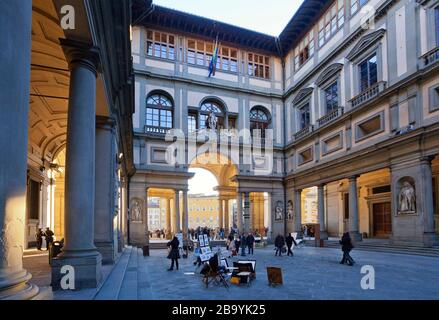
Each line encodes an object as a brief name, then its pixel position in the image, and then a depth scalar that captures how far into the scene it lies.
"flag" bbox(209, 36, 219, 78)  34.12
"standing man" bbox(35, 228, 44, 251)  20.47
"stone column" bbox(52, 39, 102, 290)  8.16
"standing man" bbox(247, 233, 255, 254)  24.02
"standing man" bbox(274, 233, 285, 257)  22.53
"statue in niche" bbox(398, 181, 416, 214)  21.47
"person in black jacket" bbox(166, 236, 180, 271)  15.94
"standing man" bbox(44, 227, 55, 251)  19.20
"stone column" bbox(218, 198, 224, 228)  42.55
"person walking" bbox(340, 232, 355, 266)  16.81
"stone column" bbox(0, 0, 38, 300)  3.77
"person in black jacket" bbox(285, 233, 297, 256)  22.28
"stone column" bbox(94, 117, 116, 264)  12.50
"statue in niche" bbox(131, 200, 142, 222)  31.08
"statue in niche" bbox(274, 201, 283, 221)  37.31
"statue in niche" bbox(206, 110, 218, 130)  35.34
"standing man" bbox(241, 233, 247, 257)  22.63
